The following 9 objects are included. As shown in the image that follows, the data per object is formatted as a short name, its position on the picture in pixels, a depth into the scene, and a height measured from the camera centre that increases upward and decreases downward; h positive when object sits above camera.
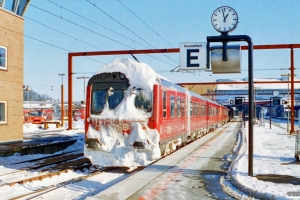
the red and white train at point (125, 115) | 11.38 -0.23
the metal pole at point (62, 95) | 40.75 +1.26
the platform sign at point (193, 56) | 9.98 +1.33
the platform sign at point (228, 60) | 9.64 +1.16
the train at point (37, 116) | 56.03 -1.26
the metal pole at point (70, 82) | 27.03 +1.77
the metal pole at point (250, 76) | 9.25 +0.74
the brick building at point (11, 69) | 20.45 +2.10
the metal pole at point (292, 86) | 25.83 +1.40
